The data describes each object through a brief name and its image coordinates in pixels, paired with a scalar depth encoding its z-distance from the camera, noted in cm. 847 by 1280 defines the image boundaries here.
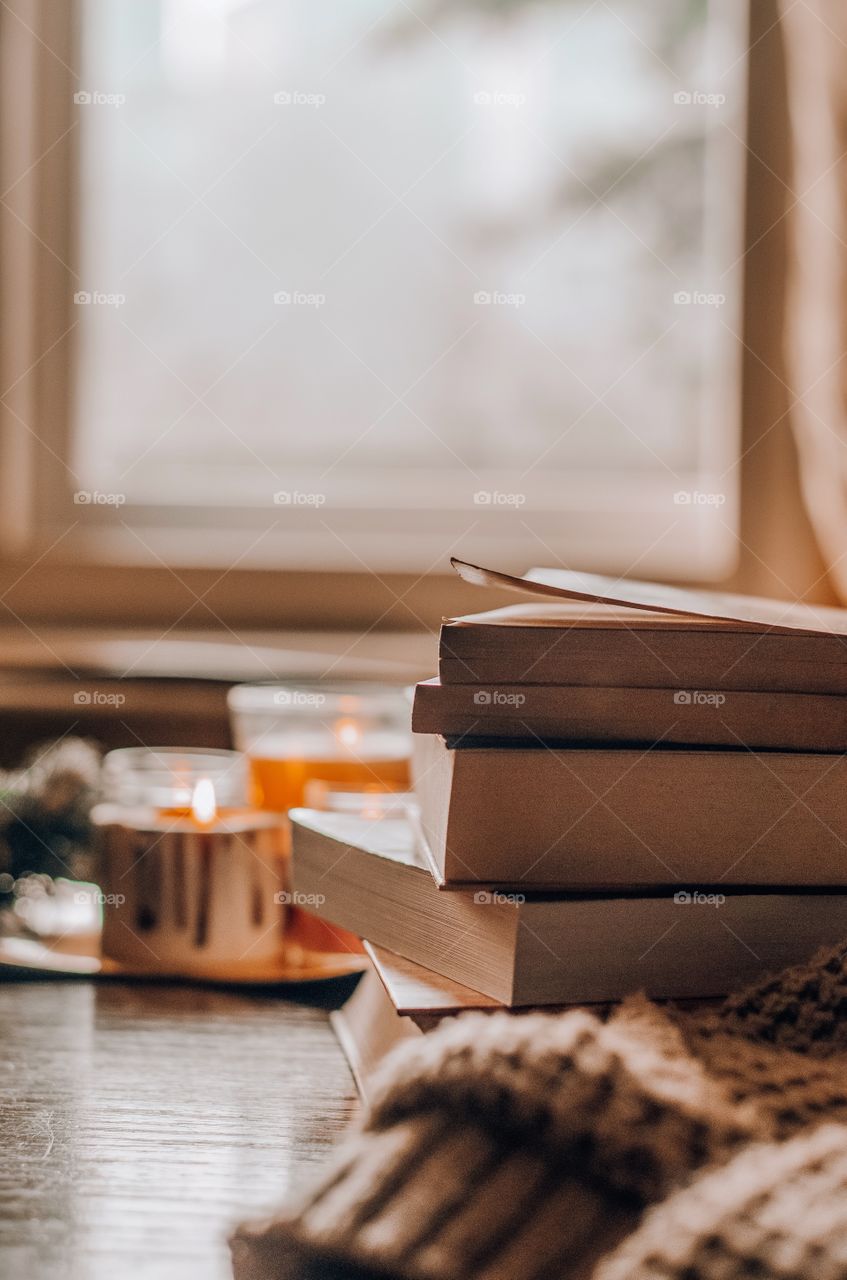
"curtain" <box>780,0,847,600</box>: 105
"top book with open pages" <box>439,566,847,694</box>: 72
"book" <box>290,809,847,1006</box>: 71
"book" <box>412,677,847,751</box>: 72
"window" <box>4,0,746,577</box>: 116
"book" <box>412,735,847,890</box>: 72
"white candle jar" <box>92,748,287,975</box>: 83
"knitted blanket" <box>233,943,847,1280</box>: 60
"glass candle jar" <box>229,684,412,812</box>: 90
